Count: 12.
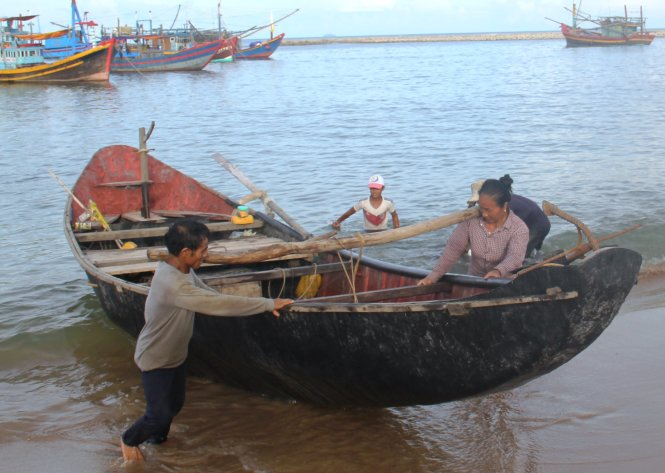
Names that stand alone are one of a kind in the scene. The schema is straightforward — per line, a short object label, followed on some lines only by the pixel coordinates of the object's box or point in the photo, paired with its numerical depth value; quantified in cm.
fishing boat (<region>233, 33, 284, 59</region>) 6602
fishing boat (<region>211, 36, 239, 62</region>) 5563
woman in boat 502
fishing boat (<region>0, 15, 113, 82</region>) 3722
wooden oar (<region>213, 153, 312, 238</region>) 696
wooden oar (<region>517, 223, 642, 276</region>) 403
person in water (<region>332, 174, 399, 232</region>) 805
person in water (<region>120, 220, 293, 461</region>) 403
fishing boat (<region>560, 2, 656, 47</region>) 6253
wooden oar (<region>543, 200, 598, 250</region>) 414
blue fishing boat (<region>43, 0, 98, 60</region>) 4228
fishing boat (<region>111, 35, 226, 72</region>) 4794
